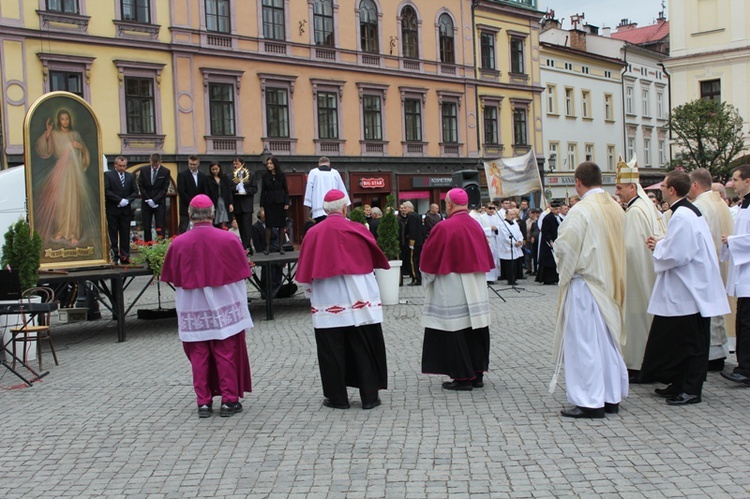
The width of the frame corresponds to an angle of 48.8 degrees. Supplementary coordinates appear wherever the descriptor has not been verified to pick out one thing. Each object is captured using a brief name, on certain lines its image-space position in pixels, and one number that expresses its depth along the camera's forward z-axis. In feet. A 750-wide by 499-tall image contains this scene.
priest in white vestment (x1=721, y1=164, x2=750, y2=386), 27.20
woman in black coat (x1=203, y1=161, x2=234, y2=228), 49.29
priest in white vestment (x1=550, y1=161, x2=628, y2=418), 23.43
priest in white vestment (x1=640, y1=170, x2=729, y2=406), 24.73
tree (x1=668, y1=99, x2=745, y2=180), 118.21
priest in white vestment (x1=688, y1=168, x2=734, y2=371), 29.53
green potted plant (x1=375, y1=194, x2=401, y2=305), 54.13
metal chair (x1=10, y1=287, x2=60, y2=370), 33.37
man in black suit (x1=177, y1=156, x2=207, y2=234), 48.80
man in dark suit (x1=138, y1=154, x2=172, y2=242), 48.78
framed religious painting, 42.45
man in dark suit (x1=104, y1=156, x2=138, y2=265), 46.98
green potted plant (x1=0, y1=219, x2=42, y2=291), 38.06
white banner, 88.48
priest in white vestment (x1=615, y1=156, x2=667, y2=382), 28.68
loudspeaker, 64.39
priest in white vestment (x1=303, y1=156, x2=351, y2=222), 48.19
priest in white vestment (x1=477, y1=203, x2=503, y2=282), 70.59
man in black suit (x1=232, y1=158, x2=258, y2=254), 51.11
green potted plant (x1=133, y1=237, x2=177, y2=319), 44.11
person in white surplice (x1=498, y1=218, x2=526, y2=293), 68.23
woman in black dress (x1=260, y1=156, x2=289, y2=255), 50.62
